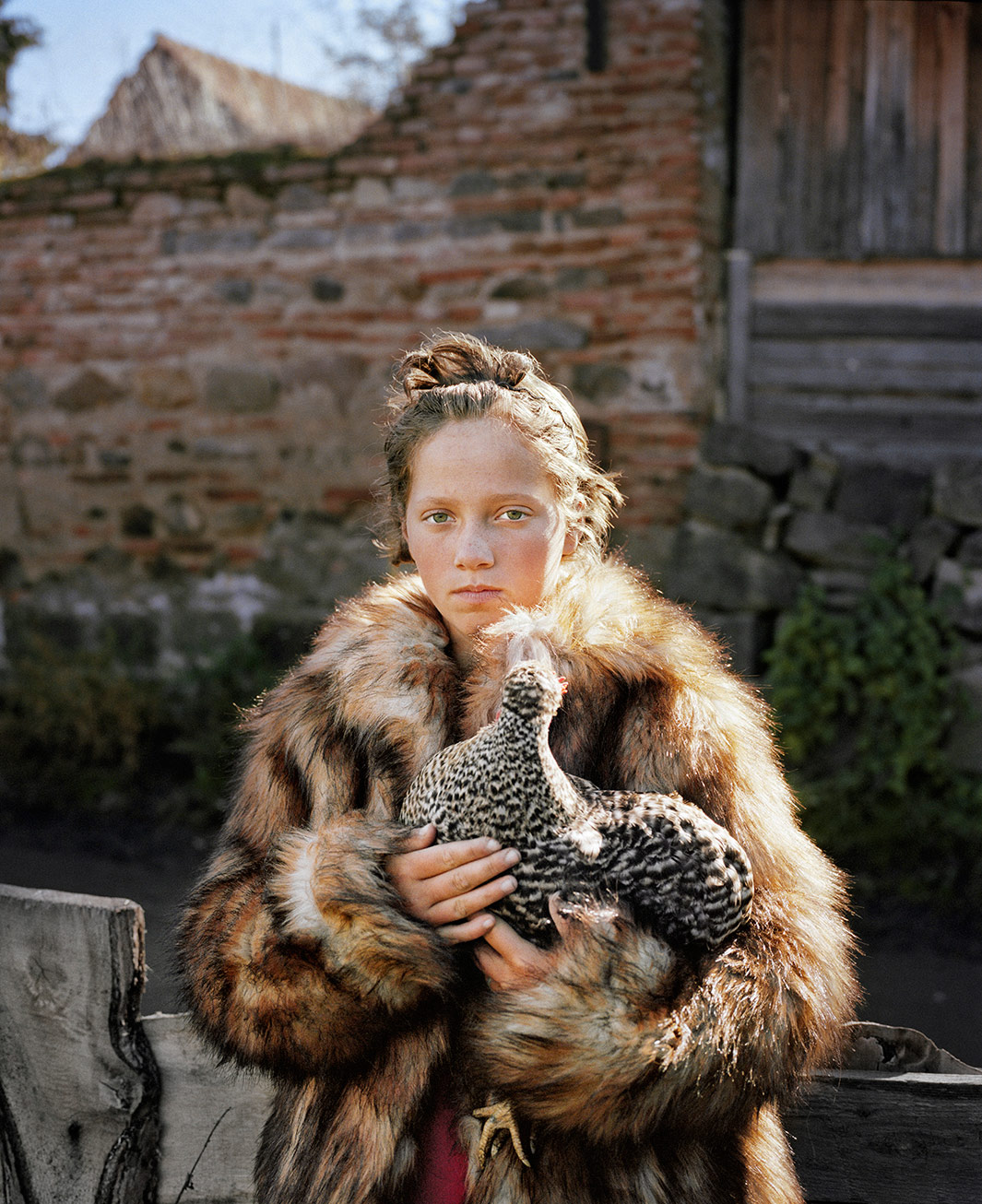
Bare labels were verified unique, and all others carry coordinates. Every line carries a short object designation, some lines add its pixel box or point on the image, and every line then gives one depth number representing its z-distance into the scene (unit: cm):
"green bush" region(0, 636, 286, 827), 547
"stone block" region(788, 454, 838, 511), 513
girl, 130
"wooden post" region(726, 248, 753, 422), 535
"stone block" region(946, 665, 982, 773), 467
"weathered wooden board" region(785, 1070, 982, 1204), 157
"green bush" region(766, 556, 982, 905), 462
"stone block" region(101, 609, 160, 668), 613
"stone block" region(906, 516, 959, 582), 480
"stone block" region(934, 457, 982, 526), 468
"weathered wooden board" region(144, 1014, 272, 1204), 167
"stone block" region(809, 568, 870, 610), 508
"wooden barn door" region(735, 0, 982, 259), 518
